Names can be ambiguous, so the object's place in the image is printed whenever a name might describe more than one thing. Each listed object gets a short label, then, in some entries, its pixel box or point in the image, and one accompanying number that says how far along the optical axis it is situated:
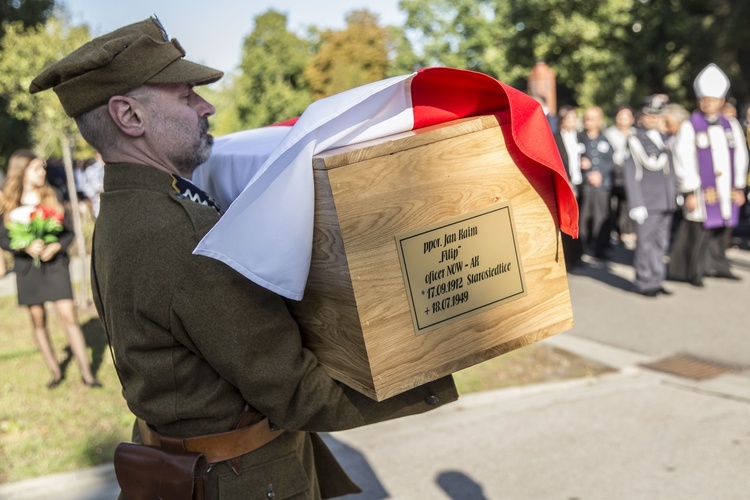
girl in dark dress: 6.59
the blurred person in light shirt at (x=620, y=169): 12.11
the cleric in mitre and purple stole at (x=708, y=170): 9.23
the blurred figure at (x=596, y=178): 11.37
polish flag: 1.84
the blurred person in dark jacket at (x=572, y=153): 10.51
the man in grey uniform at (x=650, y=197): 9.00
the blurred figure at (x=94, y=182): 17.20
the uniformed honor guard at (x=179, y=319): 1.94
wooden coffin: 1.83
